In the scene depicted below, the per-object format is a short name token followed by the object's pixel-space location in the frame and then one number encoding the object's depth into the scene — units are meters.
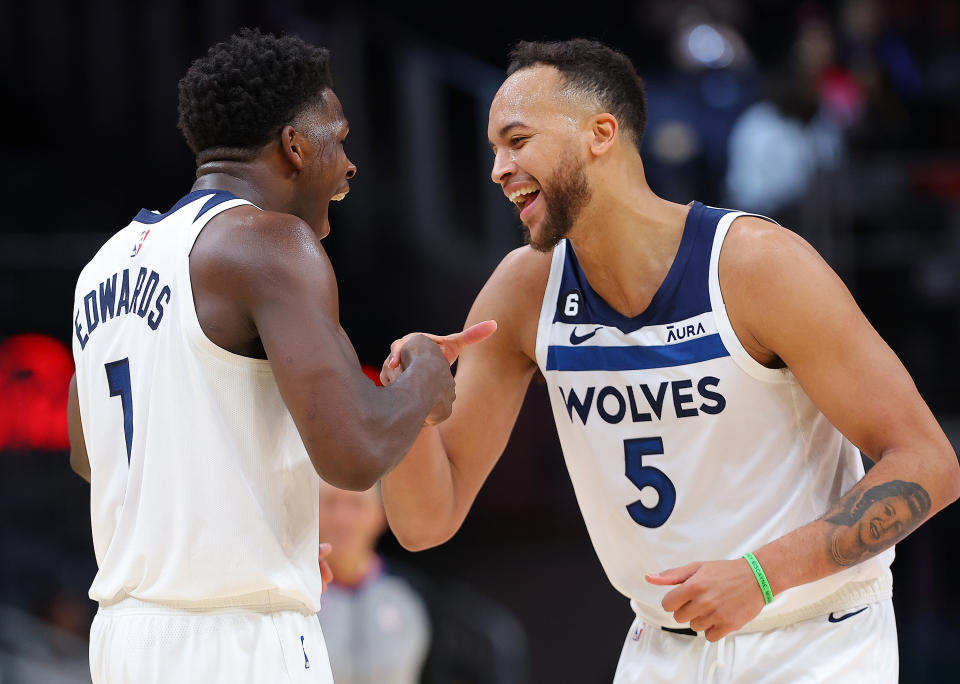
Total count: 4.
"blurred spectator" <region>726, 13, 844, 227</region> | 15.98
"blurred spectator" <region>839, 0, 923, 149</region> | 17.30
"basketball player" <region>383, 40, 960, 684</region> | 6.12
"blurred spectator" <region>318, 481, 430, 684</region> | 10.82
